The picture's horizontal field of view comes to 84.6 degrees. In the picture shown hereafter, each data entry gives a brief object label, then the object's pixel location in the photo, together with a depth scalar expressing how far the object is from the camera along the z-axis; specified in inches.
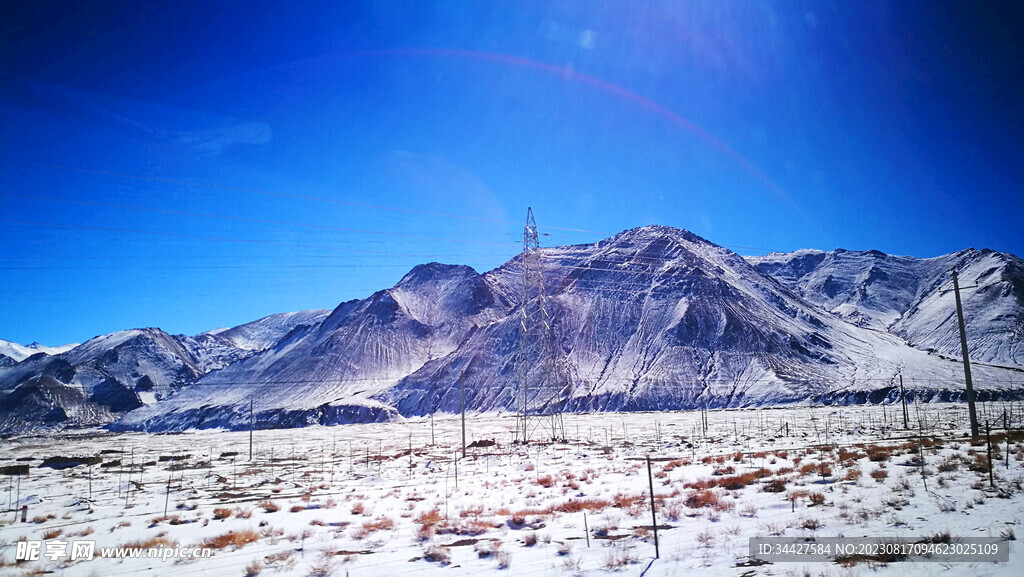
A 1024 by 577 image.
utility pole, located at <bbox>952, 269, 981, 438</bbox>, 1112.8
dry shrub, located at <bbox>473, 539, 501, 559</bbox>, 509.7
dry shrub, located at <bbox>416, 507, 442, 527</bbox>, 649.6
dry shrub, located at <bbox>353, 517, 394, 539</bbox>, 607.5
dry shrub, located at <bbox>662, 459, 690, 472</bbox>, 1000.2
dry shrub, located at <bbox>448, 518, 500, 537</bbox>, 601.0
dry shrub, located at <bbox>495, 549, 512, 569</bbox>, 474.6
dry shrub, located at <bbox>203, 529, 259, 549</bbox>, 579.1
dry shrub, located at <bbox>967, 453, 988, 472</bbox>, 685.3
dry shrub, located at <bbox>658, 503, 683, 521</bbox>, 595.8
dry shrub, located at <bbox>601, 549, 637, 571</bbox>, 445.7
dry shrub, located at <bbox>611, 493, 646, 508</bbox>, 689.0
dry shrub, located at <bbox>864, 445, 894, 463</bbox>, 869.6
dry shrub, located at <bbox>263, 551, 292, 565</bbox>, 507.5
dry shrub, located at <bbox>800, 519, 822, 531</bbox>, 502.6
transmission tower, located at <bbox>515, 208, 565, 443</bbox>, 1887.3
